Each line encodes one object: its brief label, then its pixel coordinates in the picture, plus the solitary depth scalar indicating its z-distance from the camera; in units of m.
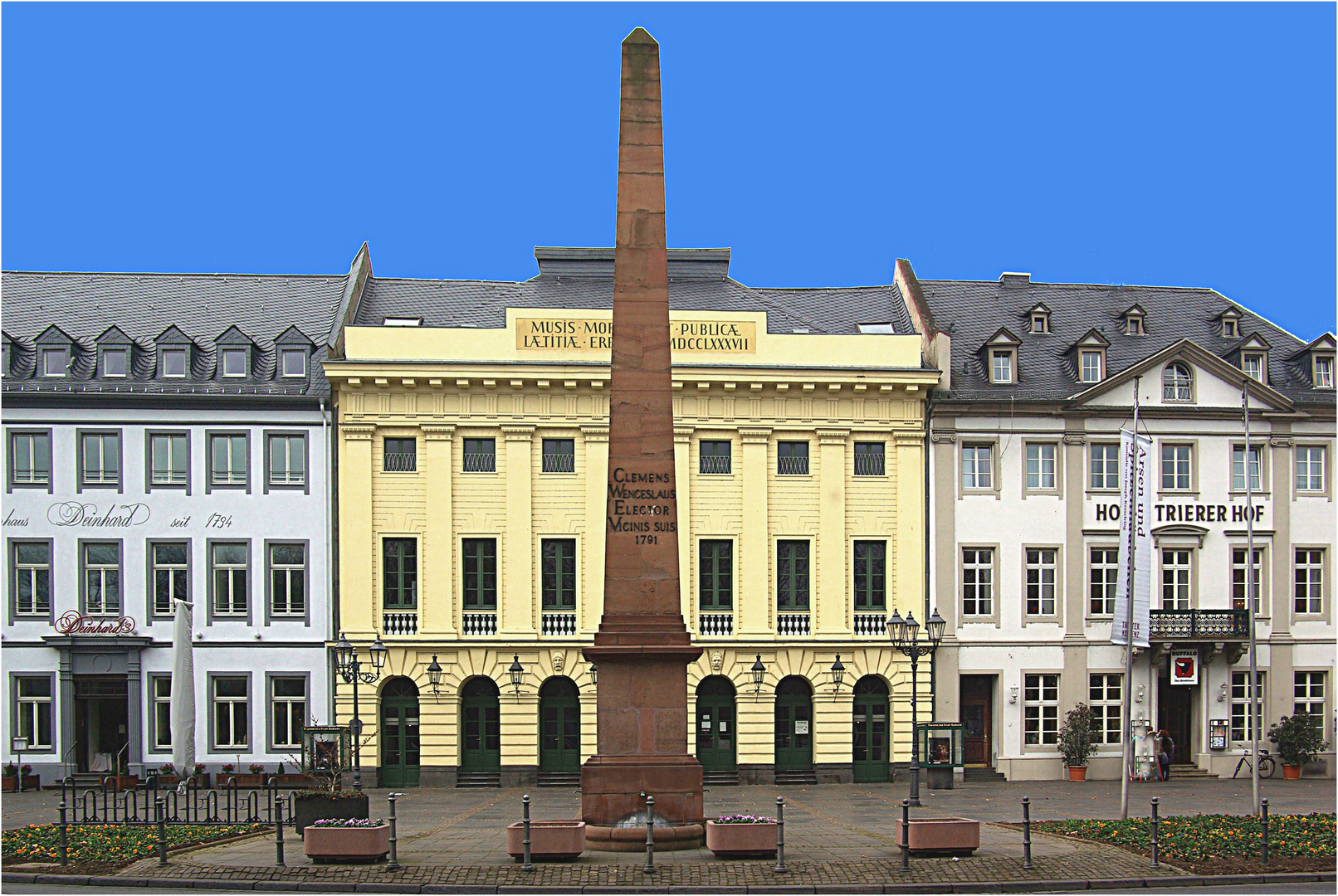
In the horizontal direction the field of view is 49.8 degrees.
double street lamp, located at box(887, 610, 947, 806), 28.16
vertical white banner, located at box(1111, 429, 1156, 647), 28.08
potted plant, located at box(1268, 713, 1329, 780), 39.41
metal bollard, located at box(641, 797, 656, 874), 19.75
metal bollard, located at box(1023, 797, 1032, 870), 20.73
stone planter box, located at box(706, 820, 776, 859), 20.75
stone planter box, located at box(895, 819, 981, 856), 21.38
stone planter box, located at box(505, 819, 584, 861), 20.50
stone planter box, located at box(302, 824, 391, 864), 20.84
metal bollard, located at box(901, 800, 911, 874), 20.45
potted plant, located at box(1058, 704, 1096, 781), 38.75
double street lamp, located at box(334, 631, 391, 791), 32.19
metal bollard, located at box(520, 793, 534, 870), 20.20
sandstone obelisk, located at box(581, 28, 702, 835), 22.06
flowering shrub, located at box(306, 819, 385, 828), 21.37
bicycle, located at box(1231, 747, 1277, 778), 39.66
